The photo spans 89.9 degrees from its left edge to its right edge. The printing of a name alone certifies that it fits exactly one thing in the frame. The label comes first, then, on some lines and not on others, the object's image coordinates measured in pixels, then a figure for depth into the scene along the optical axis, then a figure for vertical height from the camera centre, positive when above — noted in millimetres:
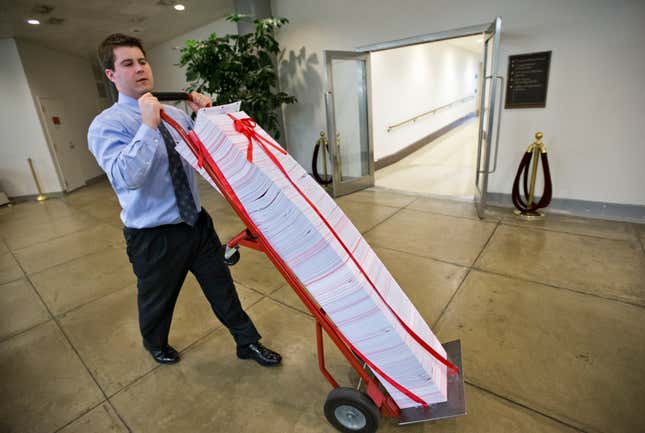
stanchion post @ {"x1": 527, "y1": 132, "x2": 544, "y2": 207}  3459 -776
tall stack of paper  1080 -492
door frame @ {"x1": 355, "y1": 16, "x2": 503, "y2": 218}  3221 +608
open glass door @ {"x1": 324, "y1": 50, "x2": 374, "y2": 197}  4445 -438
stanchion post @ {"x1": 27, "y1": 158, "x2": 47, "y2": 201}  6391 -1157
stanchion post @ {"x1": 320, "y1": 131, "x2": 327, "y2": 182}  5312 -699
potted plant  4656 +556
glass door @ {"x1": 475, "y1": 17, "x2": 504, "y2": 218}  3189 -246
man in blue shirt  1206 -410
